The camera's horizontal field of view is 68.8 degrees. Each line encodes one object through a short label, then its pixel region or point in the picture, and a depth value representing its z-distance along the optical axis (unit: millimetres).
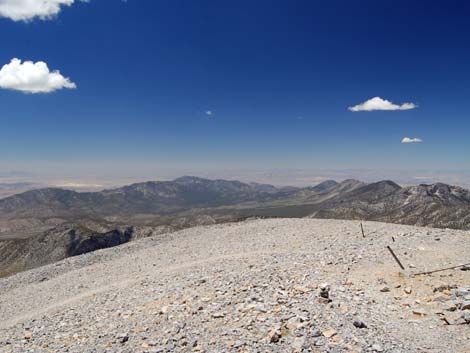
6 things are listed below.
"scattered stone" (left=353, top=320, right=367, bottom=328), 12617
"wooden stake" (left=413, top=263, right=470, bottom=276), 17688
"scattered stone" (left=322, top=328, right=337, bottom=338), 12273
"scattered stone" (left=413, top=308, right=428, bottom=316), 13600
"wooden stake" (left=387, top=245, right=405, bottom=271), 18578
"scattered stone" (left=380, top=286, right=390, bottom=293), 15930
